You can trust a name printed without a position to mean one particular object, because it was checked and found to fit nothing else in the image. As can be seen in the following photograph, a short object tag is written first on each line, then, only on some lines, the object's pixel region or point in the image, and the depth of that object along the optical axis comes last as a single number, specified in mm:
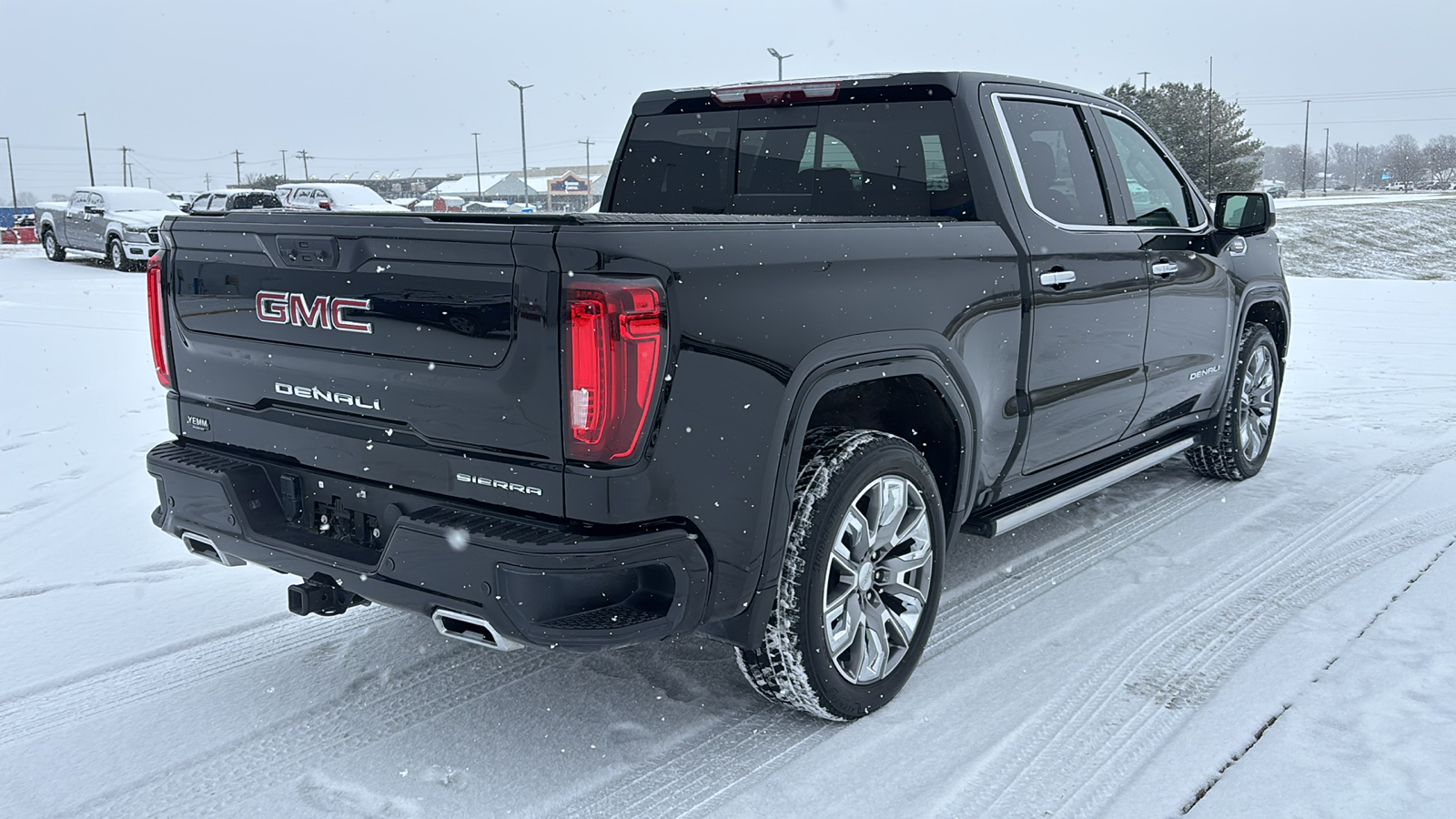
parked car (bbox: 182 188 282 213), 23766
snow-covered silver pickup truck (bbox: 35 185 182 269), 20500
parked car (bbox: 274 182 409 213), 22656
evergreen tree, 50969
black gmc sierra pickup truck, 2549
